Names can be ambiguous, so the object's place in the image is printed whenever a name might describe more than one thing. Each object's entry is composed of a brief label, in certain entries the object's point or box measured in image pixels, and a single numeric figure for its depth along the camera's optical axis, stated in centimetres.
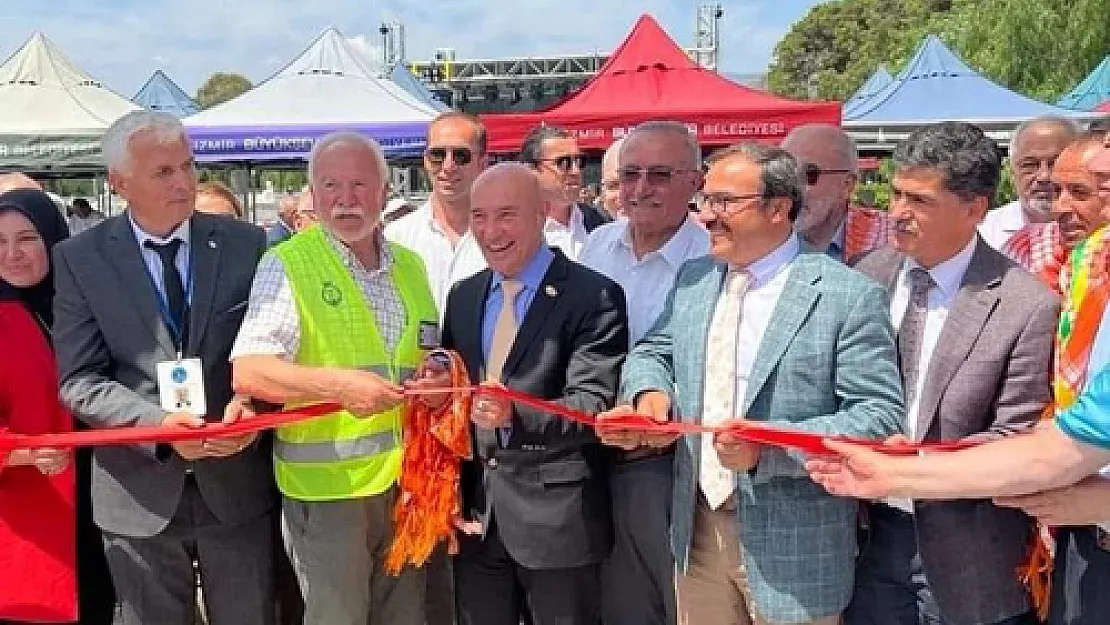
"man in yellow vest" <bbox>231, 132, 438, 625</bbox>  346
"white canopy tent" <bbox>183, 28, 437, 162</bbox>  1201
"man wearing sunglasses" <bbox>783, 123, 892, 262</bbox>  489
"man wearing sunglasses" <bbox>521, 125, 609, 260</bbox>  559
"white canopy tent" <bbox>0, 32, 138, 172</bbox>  1284
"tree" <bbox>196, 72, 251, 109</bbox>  7694
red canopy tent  1102
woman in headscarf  362
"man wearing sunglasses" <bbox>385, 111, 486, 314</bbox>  505
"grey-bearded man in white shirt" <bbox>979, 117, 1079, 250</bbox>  525
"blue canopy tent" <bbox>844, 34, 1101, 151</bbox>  1413
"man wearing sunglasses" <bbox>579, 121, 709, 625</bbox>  378
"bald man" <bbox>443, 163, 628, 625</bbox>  360
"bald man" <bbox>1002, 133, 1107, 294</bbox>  360
